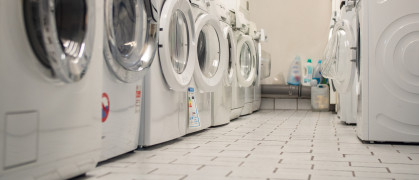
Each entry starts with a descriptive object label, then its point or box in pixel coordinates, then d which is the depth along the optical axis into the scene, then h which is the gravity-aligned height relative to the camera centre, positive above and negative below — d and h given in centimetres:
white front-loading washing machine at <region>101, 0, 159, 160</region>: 196 +9
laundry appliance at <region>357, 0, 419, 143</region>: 264 +10
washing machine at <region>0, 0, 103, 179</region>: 126 +0
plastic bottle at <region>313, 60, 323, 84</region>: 592 +14
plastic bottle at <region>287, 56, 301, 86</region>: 616 +18
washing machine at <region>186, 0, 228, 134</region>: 305 +18
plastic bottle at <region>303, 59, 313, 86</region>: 609 +17
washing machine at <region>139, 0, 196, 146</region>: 244 +5
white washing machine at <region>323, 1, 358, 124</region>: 295 +18
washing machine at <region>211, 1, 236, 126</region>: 377 +4
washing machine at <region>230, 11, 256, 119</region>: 446 +21
